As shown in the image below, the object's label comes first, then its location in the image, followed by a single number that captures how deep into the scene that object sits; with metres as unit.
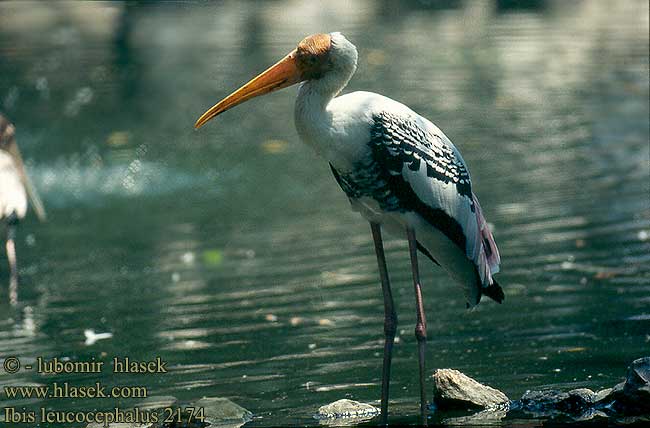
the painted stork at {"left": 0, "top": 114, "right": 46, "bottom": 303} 20.55
